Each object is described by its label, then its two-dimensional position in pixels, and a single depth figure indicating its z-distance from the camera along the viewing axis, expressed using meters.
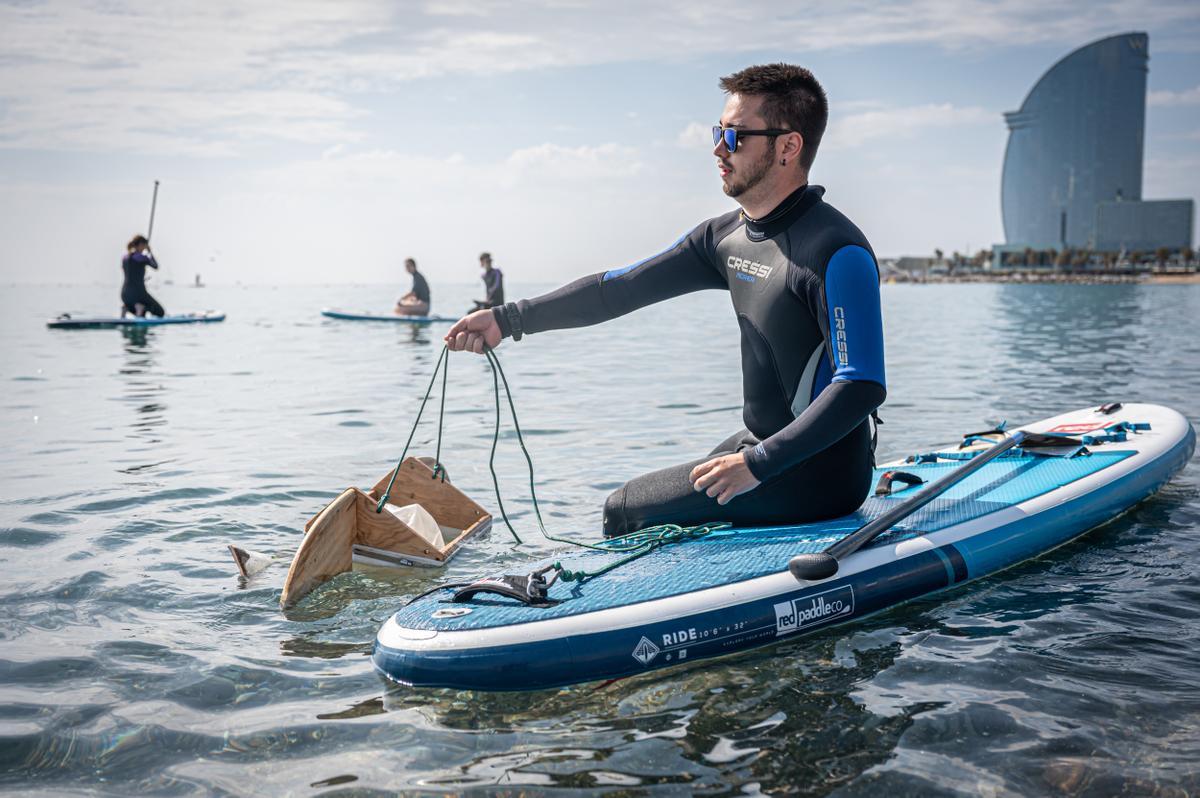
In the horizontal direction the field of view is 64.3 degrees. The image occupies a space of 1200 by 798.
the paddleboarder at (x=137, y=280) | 21.92
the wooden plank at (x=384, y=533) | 4.83
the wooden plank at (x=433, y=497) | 5.59
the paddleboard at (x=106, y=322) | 22.73
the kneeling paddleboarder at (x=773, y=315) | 3.66
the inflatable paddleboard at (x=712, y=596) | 3.43
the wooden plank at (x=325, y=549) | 4.50
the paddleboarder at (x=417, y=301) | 25.36
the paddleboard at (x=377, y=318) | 25.45
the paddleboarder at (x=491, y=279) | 23.08
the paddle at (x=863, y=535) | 3.82
